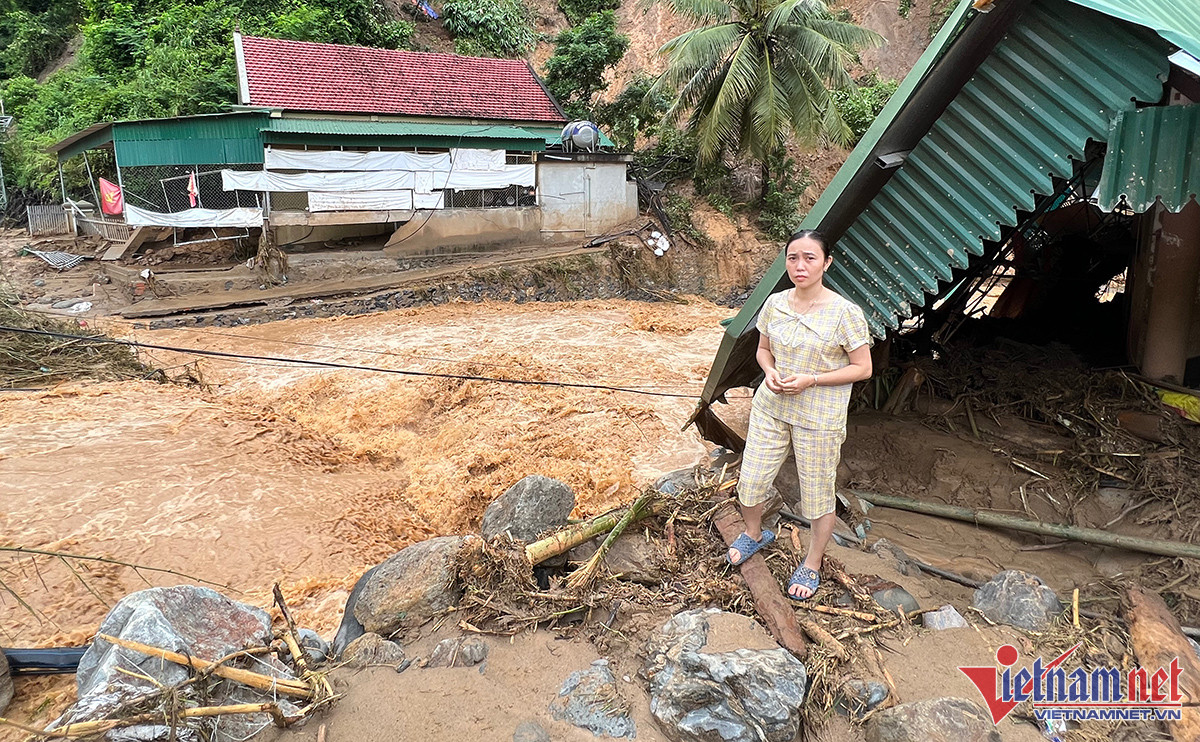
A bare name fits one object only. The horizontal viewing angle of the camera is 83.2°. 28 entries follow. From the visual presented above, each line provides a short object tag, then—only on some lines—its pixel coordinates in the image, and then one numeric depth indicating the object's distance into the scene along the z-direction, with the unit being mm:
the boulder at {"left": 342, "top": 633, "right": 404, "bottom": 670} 3020
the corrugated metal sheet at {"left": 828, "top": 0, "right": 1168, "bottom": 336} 3365
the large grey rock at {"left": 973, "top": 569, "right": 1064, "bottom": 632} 3115
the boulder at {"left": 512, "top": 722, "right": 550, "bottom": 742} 2566
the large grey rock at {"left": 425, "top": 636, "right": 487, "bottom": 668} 2990
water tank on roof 18547
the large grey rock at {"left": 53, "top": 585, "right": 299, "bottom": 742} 2529
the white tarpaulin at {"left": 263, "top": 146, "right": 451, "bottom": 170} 14914
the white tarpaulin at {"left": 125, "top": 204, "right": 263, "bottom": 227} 14266
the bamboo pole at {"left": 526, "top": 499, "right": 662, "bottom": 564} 3510
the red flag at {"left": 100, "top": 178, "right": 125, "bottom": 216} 15219
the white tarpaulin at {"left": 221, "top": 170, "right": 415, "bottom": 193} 14641
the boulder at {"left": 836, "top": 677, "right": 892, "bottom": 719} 2643
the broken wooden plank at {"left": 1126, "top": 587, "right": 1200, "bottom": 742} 2615
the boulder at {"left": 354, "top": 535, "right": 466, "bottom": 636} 3305
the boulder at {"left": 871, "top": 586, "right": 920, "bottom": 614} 3219
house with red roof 14516
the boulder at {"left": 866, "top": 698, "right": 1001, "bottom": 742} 2420
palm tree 17797
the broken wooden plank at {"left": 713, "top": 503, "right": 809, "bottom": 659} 2887
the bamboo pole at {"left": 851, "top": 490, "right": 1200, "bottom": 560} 3957
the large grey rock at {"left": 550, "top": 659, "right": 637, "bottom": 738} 2646
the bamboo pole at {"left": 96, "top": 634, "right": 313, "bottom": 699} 2590
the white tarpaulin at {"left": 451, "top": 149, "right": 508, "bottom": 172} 17219
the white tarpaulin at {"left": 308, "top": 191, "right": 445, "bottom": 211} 15570
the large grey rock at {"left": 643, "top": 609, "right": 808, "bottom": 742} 2541
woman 3021
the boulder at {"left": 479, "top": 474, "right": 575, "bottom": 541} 3865
